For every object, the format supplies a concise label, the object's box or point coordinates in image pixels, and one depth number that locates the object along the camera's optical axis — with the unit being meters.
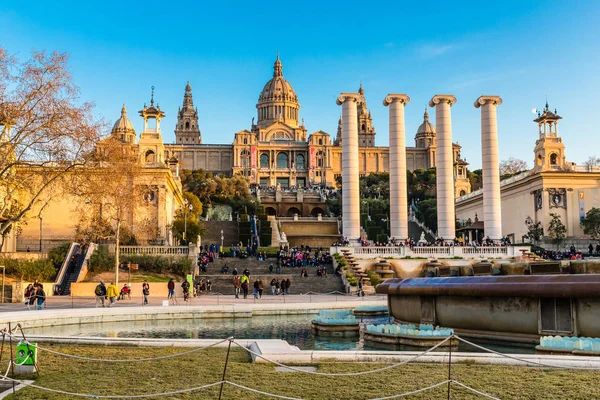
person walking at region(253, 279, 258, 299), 35.94
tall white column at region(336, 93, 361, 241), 55.12
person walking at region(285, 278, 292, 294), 40.50
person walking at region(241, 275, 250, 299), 37.34
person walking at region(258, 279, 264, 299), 36.42
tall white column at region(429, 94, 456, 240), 55.84
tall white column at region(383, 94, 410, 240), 55.34
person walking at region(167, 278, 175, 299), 35.28
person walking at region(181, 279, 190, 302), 34.86
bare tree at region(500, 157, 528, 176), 129.12
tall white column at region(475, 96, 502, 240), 55.62
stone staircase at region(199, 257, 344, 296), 43.38
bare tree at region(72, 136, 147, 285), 34.84
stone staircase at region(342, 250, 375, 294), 42.28
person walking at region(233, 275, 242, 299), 37.95
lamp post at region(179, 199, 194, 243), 57.91
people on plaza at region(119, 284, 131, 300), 36.44
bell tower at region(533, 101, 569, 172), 68.19
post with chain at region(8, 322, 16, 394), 12.19
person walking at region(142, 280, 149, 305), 33.50
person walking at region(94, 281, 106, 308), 31.05
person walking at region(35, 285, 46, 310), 29.09
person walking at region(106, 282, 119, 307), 31.78
